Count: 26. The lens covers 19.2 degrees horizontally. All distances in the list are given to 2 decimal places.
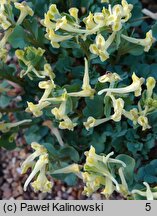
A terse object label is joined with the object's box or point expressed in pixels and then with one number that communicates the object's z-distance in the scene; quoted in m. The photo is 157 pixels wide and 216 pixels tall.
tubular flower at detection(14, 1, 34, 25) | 0.29
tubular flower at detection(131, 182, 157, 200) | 0.26
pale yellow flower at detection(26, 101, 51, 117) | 0.28
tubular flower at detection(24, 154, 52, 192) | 0.28
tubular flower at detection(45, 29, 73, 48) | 0.28
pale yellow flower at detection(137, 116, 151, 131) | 0.28
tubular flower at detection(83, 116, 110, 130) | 0.29
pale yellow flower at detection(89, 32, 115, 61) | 0.27
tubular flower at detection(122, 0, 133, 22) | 0.27
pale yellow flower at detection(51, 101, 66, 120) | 0.28
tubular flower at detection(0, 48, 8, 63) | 0.31
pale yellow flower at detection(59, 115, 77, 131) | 0.29
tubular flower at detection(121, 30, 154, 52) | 0.29
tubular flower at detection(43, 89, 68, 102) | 0.28
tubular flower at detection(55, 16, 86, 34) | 0.27
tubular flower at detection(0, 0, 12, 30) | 0.29
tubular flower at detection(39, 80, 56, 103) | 0.28
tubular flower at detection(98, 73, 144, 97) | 0.27
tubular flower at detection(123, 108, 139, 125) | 0.28
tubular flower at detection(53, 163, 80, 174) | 0.30
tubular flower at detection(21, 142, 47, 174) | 0.29
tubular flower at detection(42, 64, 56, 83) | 0.30
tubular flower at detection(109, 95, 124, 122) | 0.27
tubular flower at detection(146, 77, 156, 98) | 0.28
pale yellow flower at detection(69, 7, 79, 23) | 0.28
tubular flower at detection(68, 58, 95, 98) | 0.28
